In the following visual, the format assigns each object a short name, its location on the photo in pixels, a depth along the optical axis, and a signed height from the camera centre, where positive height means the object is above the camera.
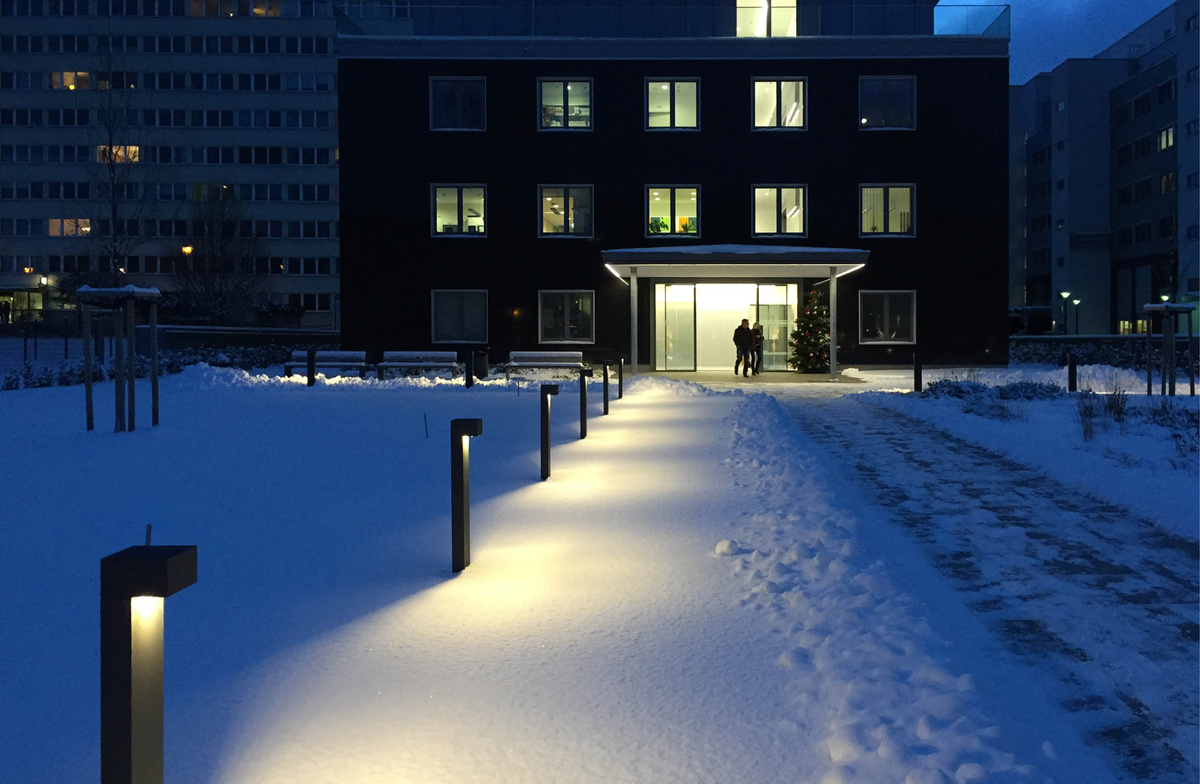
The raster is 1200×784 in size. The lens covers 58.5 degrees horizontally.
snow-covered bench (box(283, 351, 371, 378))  29.48 -0.08
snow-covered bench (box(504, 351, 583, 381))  28.80 -0.09
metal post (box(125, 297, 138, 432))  14.16 +0.39
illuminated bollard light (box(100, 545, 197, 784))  2.81 -0.79
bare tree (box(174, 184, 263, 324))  65.56 +6.11
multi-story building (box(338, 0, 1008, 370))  37.06 +7.04
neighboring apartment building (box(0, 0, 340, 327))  87.88 +18.78
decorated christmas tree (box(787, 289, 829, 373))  33.97 +0.46
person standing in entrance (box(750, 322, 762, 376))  32.84 +0.26
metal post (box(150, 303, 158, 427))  14.65 -0.18
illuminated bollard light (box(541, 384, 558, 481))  10.26 -0.67
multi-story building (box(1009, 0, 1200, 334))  75.88 +13.66
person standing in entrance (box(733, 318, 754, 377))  32.28 +0.43
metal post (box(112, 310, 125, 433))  13.93 -0.23
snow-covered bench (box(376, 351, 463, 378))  28.58 -0.09
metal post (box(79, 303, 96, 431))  14.50 +0.07
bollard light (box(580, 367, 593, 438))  14.02 -0.71
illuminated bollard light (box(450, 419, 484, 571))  6.54 -0.82
